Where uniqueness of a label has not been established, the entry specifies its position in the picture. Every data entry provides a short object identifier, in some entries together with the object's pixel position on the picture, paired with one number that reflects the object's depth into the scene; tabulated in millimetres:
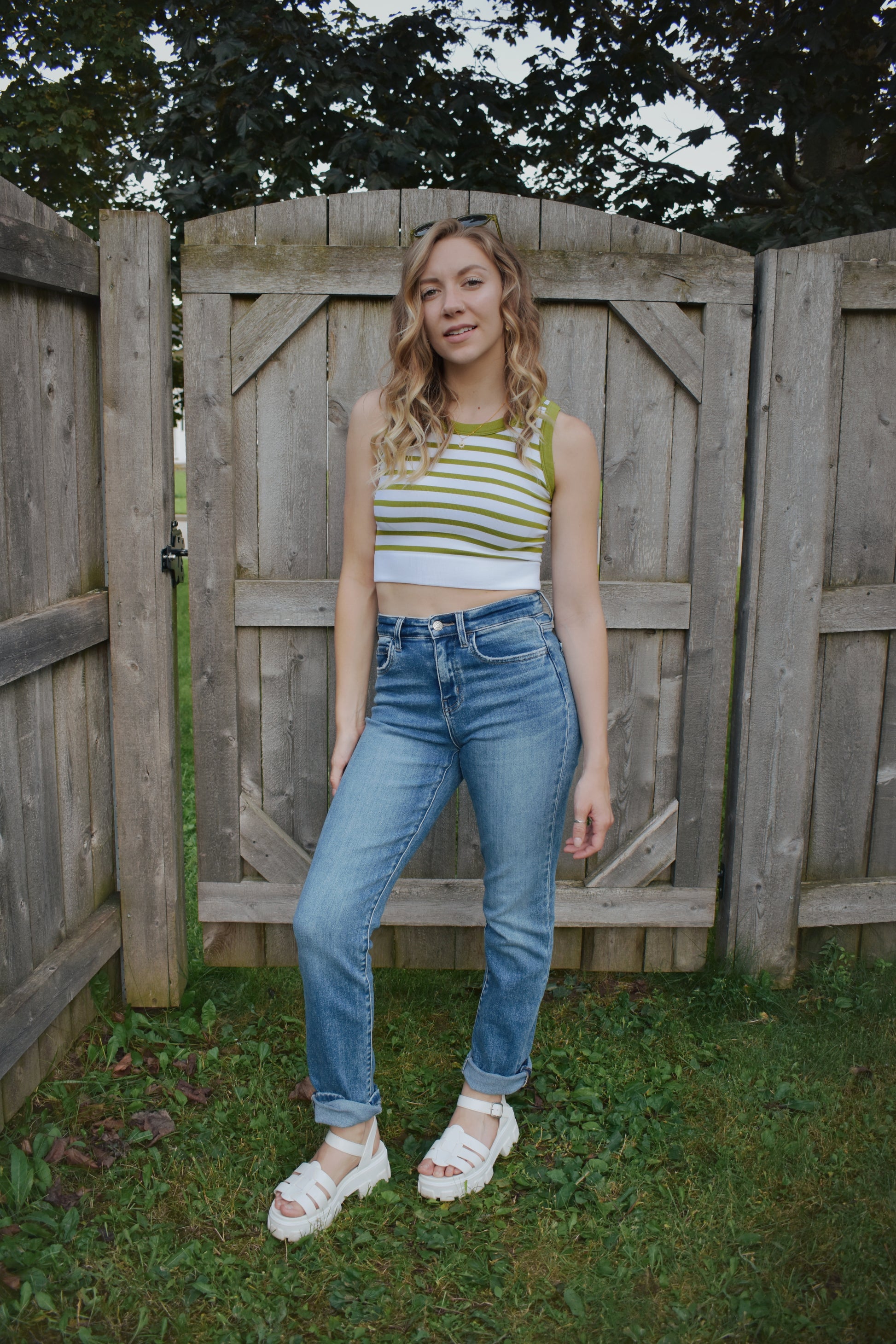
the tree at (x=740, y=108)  5719
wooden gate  3086
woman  2283
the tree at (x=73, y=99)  9031
